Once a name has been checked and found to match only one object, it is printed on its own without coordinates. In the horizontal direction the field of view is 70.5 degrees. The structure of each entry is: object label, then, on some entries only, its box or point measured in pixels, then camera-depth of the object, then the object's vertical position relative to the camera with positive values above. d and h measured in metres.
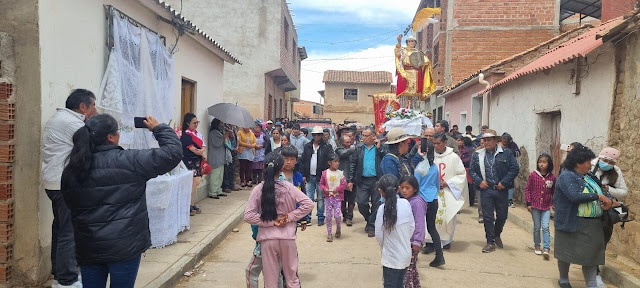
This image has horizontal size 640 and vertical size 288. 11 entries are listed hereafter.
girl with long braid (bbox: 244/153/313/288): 3.79 -0.66
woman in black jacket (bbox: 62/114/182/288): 2.91 -0.38
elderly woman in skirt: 4.76 -0.71
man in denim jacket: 6.75 -0.56
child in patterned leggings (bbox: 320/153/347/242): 7.37 -0.82
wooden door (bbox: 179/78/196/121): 9.40 +0.85
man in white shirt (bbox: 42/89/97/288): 4.21 -0.31
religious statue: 12.69 +2.01
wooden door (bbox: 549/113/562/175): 9.38 +0.06
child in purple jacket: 4.23 -0.73
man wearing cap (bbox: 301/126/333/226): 8.38 -0.42
